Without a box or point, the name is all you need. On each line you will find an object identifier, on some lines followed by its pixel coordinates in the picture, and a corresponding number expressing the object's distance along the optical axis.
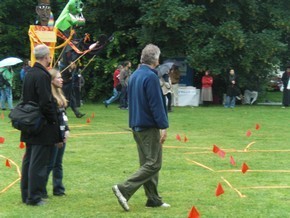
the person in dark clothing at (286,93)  32.34
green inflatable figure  20.89
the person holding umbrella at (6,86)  26.74
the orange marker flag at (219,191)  9.86
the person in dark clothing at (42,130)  8.94
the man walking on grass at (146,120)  8.71
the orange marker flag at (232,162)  12.81
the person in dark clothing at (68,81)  21.07
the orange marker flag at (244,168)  11.74
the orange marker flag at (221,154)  13.75
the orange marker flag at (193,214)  8.16
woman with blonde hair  9.38
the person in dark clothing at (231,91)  31.47
